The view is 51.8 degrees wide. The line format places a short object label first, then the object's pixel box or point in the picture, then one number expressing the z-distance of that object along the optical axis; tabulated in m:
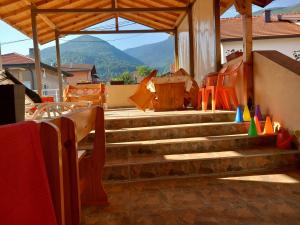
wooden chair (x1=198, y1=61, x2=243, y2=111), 4.94
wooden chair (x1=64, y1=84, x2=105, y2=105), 7.81
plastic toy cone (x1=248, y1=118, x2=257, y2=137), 3.89
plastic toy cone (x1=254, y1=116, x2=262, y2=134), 4.01
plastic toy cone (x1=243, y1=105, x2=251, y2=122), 4.31
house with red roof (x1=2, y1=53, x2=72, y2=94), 23.39
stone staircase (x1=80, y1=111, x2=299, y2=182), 3.32
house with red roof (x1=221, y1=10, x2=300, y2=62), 14.68
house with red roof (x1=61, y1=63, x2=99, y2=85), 35.00
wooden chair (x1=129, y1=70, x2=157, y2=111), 6.04
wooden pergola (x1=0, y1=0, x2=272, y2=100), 6.26
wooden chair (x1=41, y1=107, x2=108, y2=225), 1.16
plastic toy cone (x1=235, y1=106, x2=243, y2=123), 4.29
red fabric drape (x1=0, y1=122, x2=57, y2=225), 0.92
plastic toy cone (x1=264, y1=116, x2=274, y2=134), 3.94
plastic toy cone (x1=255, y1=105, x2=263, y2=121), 4.21
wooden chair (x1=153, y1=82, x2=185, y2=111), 5.87
